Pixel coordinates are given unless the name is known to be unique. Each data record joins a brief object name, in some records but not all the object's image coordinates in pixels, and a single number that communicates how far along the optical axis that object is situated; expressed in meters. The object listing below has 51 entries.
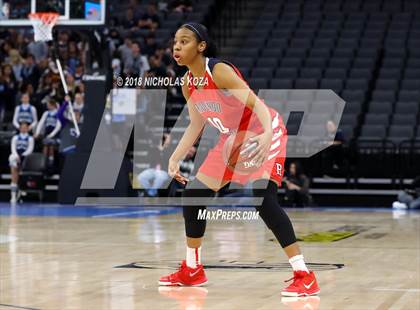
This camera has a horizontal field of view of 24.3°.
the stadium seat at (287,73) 21.98
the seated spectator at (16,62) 22.22
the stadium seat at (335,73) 21.75
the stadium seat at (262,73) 22.11
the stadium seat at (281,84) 21.22
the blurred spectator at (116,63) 19.72
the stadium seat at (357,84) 21.41
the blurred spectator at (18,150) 19.61
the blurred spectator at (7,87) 21.86
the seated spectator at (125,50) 21.41
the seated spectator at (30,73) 21.77
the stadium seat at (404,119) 20.00
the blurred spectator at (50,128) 19.94
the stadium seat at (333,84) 21.16
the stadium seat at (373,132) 19.89
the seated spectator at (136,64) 20.34
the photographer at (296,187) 18.39
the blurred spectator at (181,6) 25.38
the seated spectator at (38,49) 22.77
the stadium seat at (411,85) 21.19
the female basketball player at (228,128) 6.61
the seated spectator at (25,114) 19.98
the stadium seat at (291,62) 22.48
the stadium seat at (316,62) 22.33
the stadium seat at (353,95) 20.94
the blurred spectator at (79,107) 19.88
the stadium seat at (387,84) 21.45
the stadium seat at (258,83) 21.31
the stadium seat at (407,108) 20.30
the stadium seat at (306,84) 21.22
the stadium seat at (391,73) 21.84
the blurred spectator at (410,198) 17.70
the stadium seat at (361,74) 21.81
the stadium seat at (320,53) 22.75
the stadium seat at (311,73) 21.81
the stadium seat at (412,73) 21.66
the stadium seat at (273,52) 23.19
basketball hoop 18.05
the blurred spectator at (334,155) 18.91
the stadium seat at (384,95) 20.98
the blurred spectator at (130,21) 24.41
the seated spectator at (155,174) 18.25
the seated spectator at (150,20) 24.23
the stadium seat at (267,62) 22.70
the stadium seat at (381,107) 20.59
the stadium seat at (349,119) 20.33
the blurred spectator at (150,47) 22.04
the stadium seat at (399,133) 19.67
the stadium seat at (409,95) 20.72
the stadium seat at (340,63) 22.23
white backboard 18.12
